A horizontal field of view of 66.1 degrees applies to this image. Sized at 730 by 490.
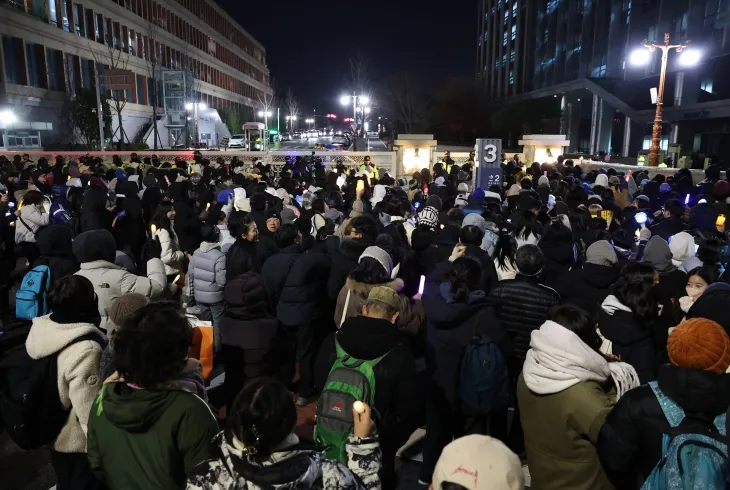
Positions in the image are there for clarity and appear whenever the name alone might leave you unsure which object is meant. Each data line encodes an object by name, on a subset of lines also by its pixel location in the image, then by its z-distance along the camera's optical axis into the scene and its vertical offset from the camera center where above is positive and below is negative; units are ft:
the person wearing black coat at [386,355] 10.15 -3.74
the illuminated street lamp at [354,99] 154.71 +14.14
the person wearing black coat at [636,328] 12.33 -3.97
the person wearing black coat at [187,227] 27.86 -3.88
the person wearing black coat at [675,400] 7.41 -3.39
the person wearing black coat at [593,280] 16.43 -3.88
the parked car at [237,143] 186.09 +1.62
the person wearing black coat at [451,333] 12.74 -4.22
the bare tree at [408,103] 220.23 +17.52
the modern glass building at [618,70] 121.29 +23.13
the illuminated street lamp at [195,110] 192.54 +13.36
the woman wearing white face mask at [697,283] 15.64 -3.74
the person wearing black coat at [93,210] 28.60 -3.13
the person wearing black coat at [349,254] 18.88 -3.55
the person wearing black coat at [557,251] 19.34 -3.53
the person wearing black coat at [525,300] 14.23 -3.83
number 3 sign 42.86 -1.15
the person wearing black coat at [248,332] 14.73 -4.84
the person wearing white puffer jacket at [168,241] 22.48 -3.73
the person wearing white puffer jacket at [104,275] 14.84 -3.33
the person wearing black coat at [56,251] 18.42 -3.38
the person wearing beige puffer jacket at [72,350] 10.17 -3.62
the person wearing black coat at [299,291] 18.47 -4.73
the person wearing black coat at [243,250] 20.22 -3.70
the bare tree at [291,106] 384.02 +29.33
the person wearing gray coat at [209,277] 19.83 -4.55
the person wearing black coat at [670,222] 23.81 -3.19
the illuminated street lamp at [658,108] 76.07 +5.46
